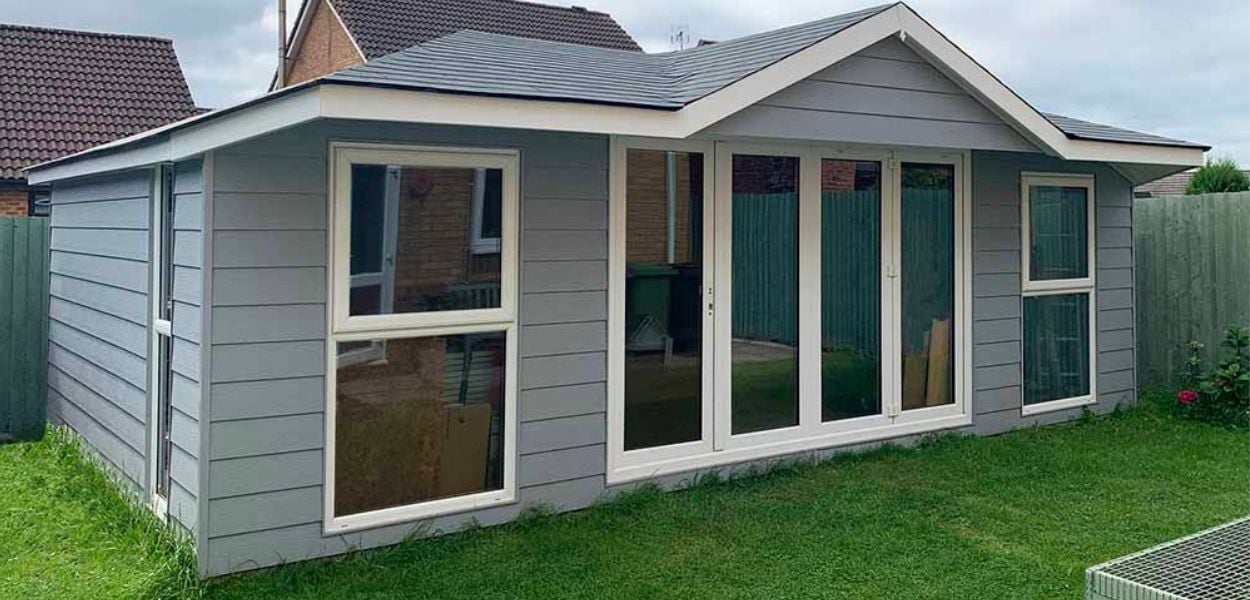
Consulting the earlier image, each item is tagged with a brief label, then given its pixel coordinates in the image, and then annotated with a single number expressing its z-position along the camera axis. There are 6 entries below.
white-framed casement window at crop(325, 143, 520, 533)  4.04
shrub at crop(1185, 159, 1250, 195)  11.24
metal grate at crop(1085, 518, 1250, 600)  2.64
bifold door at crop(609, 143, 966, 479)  4.96
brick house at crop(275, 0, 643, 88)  16.34
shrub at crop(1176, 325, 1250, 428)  6.87
